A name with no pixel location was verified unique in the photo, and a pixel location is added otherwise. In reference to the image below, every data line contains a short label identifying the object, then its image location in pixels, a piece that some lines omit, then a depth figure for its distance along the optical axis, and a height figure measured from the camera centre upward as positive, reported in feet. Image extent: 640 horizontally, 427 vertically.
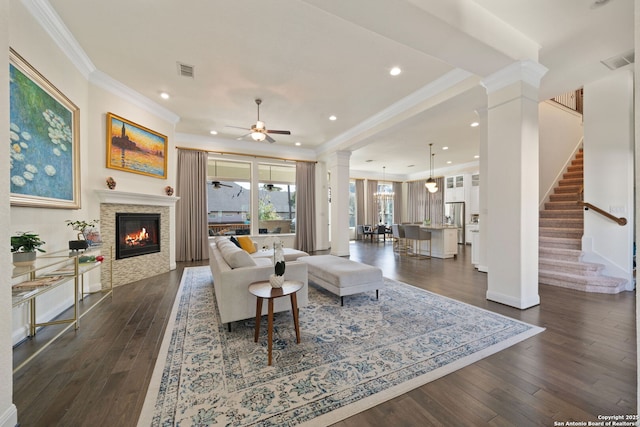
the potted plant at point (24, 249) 6.56 -0.97
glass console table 6.38 -1.97
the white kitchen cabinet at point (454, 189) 32.57 +3.04
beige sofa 8.15 -2.33
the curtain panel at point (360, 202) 37.17 +1.44
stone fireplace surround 12.97 -0.95
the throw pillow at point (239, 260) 8.74 -1.67
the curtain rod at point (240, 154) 21.20 +5.27
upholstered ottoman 10.50 -2.82
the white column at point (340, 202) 23.04 +0.91
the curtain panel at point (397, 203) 40.60 +1.40
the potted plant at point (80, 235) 9.06 -0.90
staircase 12.26 -2.02
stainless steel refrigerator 32.53 -0.47
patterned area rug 5.04 -3.88
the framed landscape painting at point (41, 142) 7.39 +2.40
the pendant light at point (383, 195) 36.27 +2.40
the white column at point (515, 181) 9.99 +1.24
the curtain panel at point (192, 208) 20.75 +0.36
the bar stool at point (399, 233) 23.07 -2.03
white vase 7.56 -2.06
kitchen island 21.29 -2.50
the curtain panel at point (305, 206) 25.52 +0.60
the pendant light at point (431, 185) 25.88 +2.72
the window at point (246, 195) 23.18 +1.63
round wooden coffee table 6.81 -2.29
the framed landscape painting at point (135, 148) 13.21 +3.69
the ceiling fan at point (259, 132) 13.83 +4.40
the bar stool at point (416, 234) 21.58 -1.93
